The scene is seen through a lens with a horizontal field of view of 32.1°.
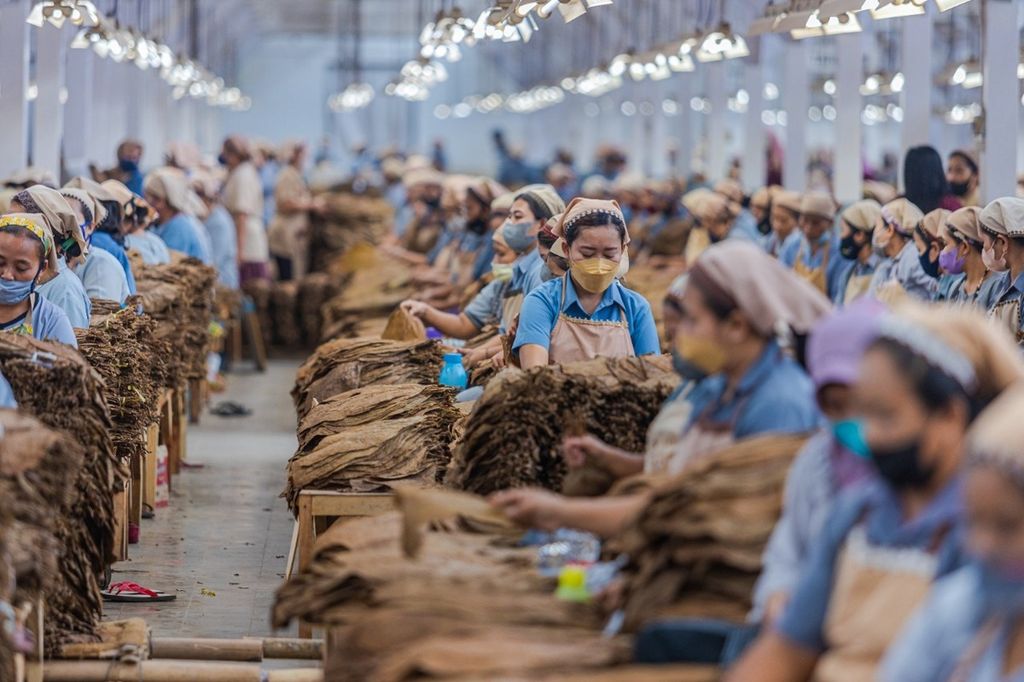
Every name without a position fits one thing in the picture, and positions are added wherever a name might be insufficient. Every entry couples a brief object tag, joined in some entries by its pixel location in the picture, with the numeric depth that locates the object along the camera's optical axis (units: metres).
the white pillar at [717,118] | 21.67
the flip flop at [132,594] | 7.79
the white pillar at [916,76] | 13.85
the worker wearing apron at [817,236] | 13.20
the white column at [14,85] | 13.83
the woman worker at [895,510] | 3.39
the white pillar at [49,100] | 14.42
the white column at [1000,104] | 11.90
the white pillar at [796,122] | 17.22
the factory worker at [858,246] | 12.10
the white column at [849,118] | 15.34
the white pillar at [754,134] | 19.05
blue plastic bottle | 8.43
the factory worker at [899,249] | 10.93
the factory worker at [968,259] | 9.34
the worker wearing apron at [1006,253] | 8.89
